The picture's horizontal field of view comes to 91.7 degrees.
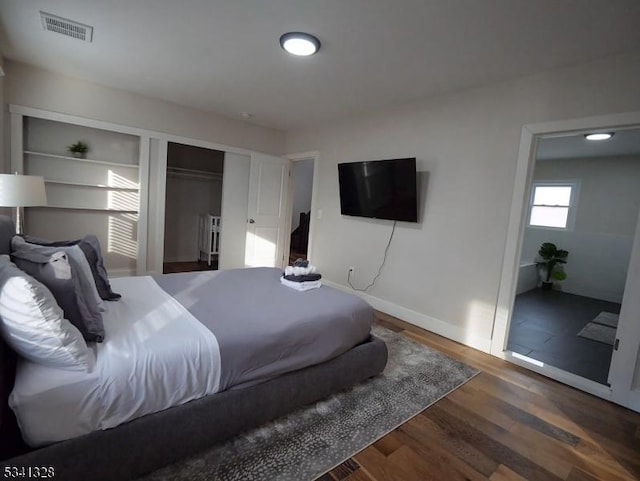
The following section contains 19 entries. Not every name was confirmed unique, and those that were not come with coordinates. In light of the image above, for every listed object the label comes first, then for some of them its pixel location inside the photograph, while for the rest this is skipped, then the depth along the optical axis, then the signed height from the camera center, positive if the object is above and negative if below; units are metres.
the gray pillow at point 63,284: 1.39 -0.41
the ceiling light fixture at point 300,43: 2.29 +1.28
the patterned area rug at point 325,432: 1.44 -1.19
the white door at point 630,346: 2.19 -0.74
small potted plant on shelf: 3.76 +0.53
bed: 1.15 -0.79
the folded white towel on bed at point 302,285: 2.47 -0.58
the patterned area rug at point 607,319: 4.01 -1.06
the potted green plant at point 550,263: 5.66 -0.53
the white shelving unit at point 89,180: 3.61 +0.18
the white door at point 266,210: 4.96 -0.01
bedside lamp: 2.28 -0.02
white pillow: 1.15 -0.52
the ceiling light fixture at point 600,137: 3.85 +1.30
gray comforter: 1.60 -0.65
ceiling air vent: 2.34 +1.29
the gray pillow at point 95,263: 1.99 -0.45
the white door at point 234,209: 4.81 -0.03
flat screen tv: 3.39 +0.36
